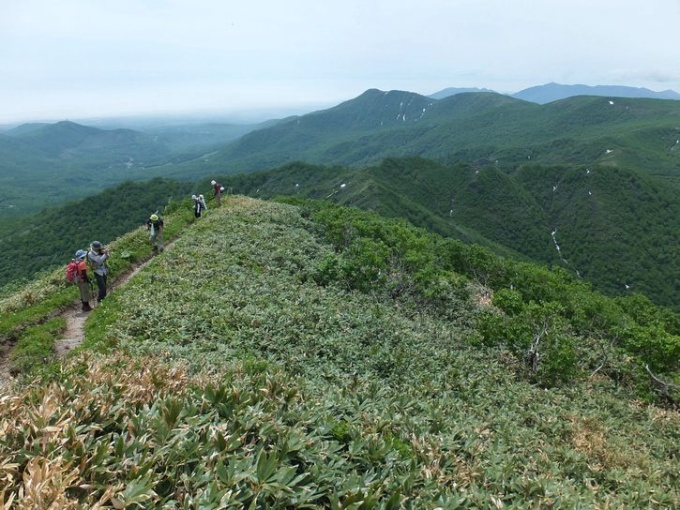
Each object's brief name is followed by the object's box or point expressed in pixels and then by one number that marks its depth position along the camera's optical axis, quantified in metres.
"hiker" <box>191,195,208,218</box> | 32.59
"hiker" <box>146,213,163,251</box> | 23.14
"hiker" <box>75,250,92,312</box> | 15.88
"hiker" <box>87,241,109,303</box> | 16.11
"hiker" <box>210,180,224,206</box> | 36.02
